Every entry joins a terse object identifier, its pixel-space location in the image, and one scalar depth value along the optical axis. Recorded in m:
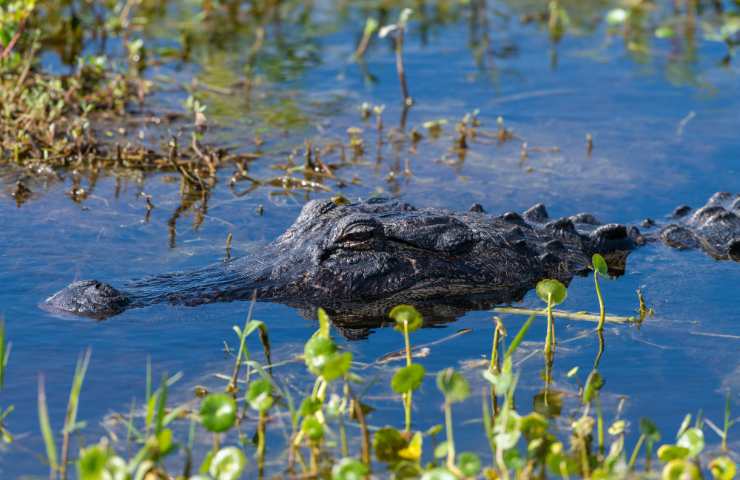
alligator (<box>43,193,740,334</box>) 11.79
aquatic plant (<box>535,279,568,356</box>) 10.10
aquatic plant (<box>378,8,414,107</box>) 18.54
